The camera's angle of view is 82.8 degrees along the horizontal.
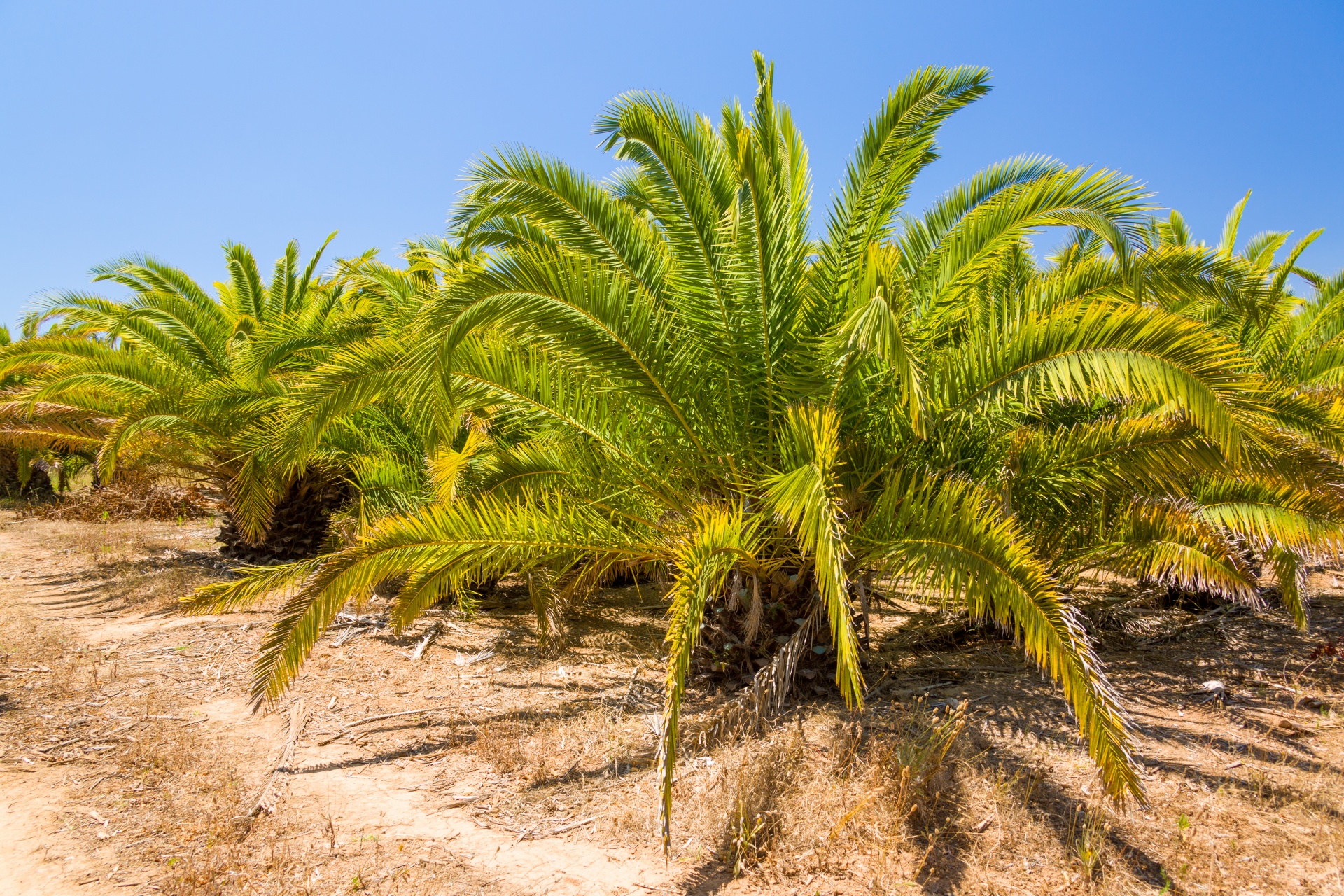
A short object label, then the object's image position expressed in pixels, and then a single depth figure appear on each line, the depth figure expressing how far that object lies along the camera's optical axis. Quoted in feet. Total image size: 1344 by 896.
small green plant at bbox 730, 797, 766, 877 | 11.37
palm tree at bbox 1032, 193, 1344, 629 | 15.16
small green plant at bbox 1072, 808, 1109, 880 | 10.78
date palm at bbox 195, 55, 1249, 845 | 12.87
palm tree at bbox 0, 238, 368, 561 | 26.89
